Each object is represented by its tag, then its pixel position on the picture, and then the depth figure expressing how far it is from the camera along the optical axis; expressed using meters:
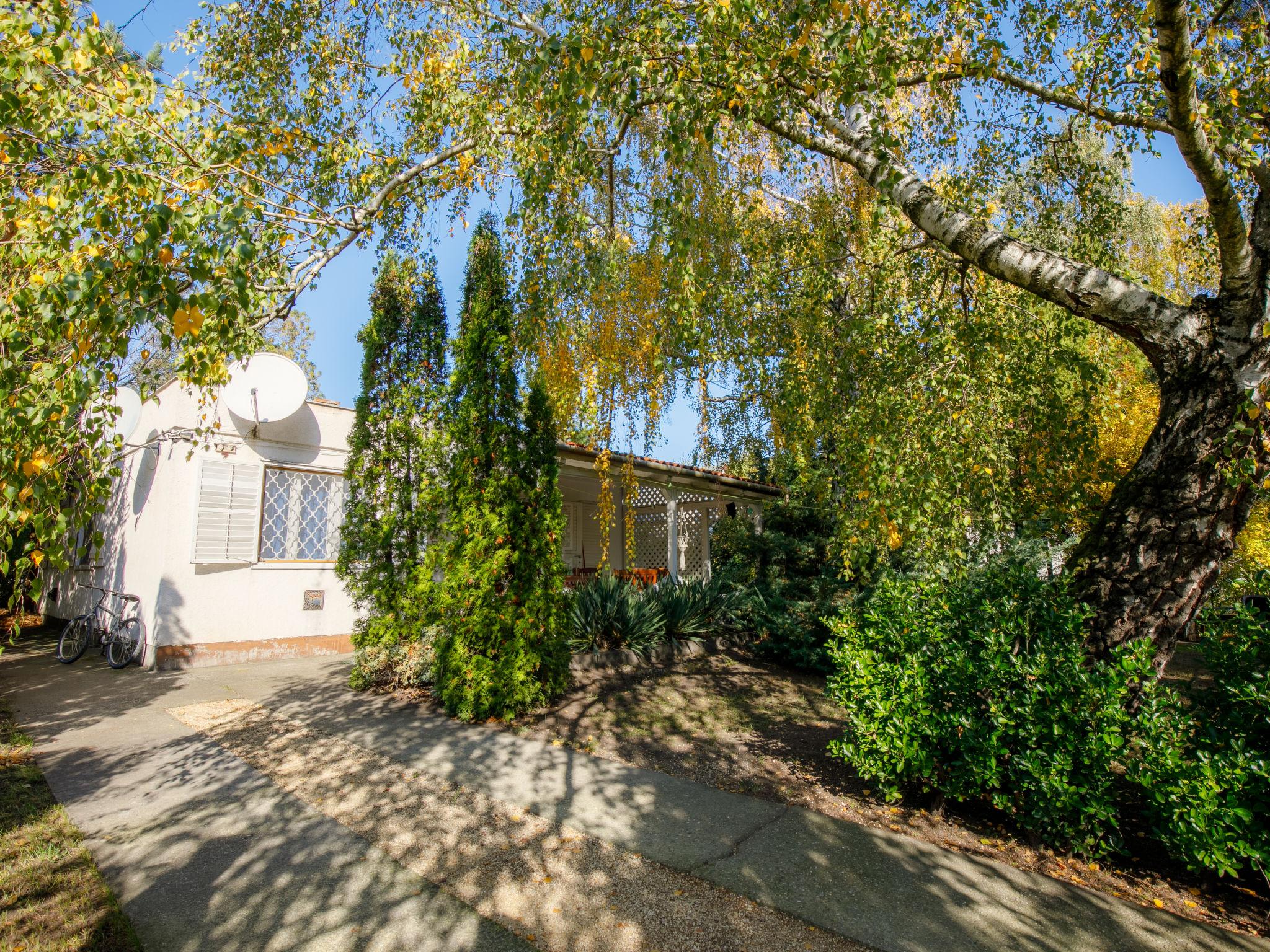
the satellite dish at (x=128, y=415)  9.38
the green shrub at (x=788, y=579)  8.62
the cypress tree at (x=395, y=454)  7.54
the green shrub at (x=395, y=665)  7.04
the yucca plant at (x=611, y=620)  8.51
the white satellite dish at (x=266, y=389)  8.58
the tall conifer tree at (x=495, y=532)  6.10
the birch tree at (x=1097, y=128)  3.77
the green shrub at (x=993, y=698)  3.34
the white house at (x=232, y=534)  8.47
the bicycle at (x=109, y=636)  8.55
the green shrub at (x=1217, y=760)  2.92
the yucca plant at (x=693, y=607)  9.48
